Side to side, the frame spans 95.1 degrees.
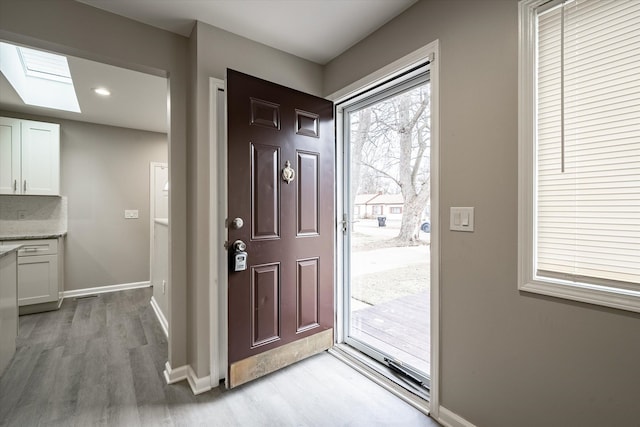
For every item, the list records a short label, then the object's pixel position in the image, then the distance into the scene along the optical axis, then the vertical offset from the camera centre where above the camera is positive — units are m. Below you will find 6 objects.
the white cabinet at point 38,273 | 3.31 -0.71
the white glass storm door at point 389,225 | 2.03 -0.11
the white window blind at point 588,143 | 1.09 +0.28
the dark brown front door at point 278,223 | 1.91 -0.08
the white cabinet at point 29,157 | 3.37 +0.65
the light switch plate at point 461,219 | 1.51 -0.04
